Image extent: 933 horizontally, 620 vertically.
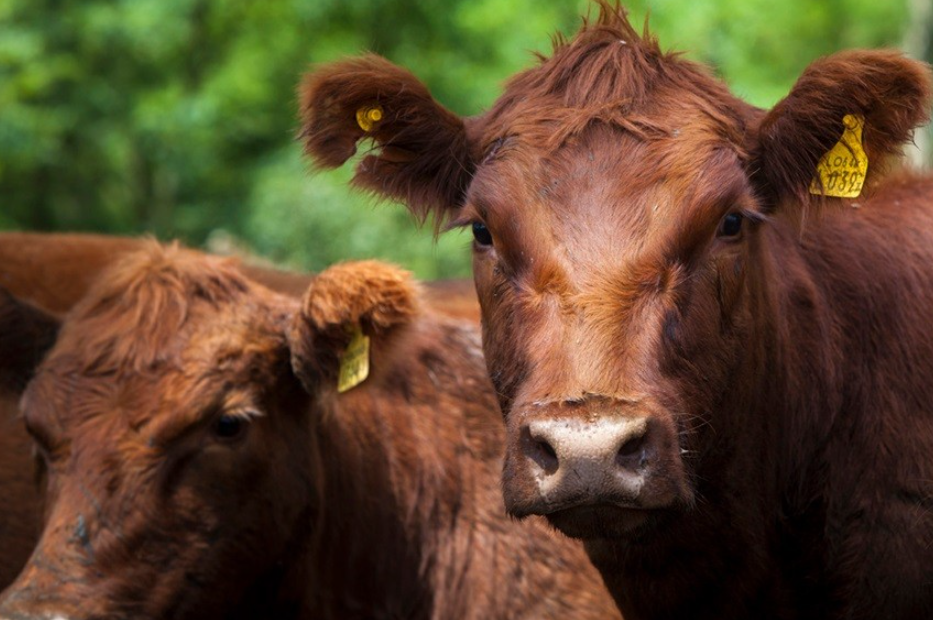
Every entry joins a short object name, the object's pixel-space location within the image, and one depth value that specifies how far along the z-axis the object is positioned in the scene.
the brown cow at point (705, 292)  8.01
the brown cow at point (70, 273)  14.62
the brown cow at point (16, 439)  12.22
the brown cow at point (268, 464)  10.45
